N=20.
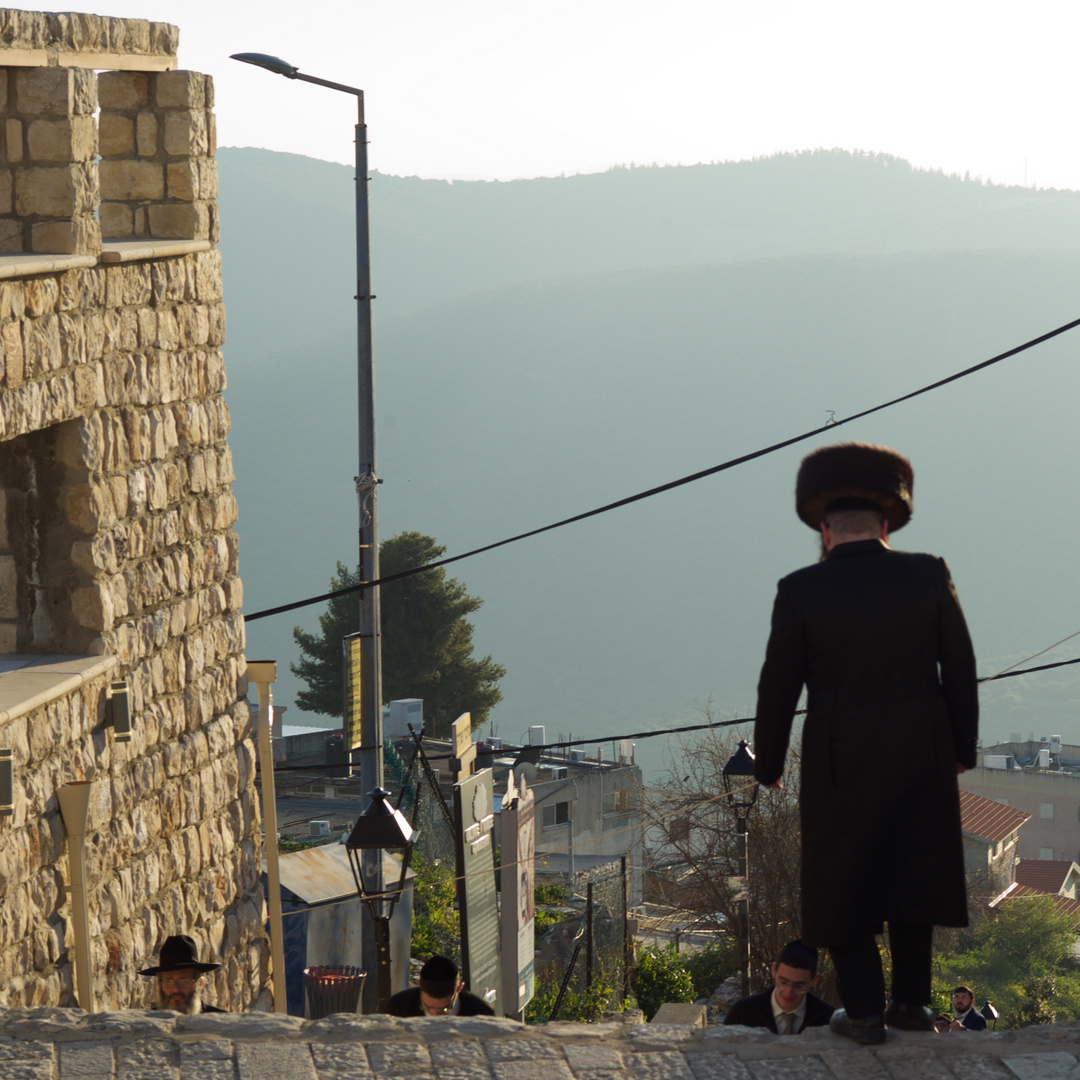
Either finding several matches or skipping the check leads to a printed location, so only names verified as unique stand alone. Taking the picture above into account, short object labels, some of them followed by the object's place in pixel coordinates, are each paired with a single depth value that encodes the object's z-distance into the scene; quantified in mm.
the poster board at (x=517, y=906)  24750
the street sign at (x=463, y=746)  24562
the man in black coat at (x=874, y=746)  7734
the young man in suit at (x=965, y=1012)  21914
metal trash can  26031
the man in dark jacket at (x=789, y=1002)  9922
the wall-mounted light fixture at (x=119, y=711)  12523
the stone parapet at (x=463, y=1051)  7641
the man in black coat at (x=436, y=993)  11523
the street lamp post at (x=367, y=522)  23750
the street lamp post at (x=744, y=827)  29750
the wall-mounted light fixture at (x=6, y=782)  10227
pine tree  96187
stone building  11398
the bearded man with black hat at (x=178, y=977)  11141
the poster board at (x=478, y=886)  23375
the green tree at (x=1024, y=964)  61219
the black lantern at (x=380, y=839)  19328
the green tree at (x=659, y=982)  38000
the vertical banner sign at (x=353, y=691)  24922
